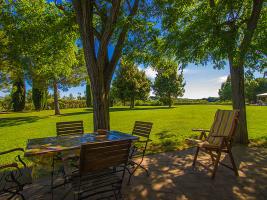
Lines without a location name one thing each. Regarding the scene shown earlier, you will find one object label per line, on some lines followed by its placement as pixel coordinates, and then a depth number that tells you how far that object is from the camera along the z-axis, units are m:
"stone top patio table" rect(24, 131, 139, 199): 2.92
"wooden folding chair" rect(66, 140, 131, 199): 2.56
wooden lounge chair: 4.12
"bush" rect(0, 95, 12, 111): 30.31
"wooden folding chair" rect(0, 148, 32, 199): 2.62
